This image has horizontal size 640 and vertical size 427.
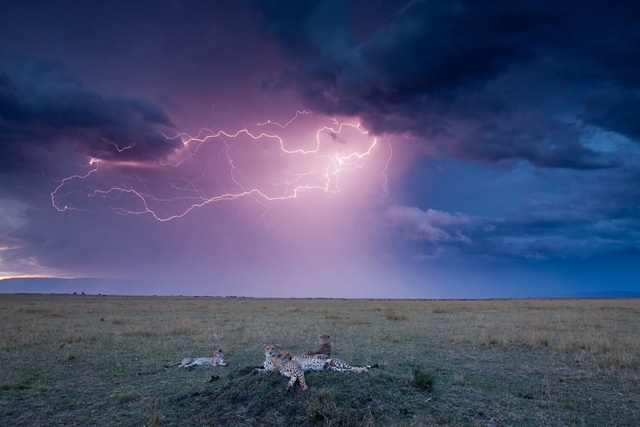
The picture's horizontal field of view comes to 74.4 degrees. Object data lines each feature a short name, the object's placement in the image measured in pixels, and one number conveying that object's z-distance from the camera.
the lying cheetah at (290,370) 8.42
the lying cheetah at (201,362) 13.37
